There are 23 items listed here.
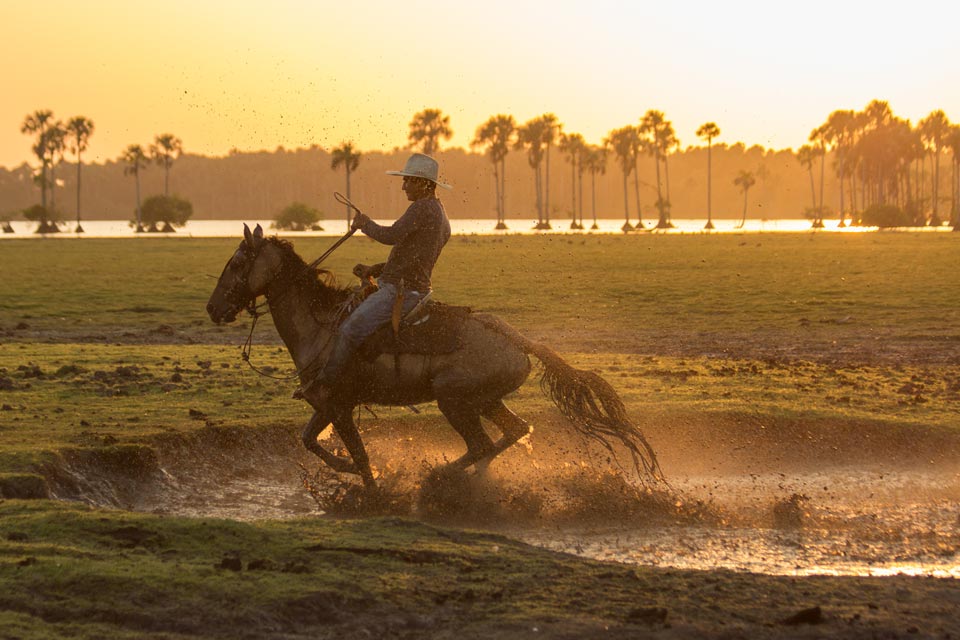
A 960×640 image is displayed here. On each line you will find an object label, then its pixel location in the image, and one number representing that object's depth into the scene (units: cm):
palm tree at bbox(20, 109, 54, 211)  14475
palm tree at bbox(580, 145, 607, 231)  17112
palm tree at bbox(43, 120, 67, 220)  14538
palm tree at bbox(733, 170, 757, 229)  19550
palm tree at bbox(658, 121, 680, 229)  15588
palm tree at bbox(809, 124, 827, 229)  17131
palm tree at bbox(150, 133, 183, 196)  16500
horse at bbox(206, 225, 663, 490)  1209
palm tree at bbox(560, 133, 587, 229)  16688
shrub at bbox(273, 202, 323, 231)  15325
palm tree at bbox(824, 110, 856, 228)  16500
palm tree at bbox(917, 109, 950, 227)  16650
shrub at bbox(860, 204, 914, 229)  13212
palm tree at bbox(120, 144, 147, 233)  16062
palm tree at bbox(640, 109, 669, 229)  15412
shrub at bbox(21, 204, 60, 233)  13012
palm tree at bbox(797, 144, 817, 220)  19114
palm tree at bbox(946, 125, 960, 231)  13750
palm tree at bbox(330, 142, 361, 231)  9812
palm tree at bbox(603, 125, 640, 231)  15938
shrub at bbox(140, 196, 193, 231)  14475
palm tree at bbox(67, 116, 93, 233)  14689
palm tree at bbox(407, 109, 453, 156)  12044
